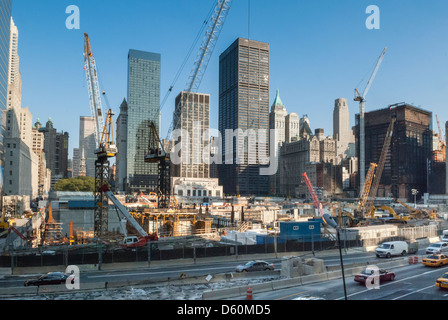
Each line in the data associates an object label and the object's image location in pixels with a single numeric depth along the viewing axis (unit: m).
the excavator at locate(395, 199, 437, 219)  90.40
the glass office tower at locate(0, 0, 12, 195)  97.00
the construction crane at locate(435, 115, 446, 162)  196.90
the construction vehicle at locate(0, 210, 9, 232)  60.81
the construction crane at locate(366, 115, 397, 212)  160.12
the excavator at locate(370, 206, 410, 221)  86.75
